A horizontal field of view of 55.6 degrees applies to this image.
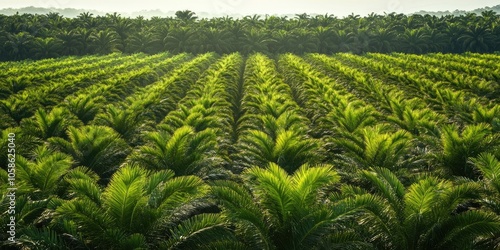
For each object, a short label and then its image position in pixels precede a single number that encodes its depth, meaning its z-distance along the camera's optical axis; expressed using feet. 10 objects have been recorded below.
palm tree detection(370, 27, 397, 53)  271.49
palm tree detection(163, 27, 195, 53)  266.98
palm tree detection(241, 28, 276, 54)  262.88
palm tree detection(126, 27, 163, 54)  274.36
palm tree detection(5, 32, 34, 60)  238.07
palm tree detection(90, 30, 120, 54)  268.21
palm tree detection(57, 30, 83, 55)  258.98
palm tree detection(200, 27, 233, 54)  263.70
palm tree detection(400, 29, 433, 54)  266.16
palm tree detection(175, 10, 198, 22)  328.29
